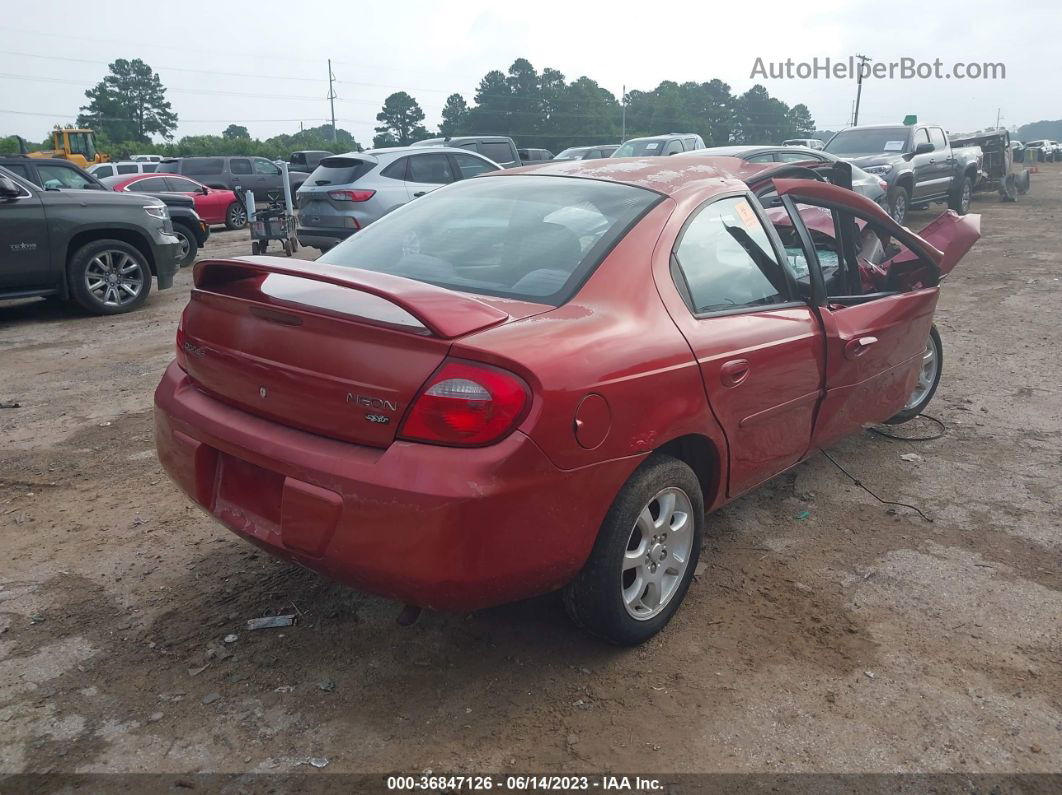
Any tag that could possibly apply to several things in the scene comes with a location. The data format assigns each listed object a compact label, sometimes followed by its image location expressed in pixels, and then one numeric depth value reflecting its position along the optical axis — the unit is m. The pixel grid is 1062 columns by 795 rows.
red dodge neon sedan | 2.38
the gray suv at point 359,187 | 11.28
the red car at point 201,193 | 18.03
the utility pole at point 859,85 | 63.49
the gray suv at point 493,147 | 15.92
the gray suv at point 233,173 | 24.42
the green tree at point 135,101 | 91.19
